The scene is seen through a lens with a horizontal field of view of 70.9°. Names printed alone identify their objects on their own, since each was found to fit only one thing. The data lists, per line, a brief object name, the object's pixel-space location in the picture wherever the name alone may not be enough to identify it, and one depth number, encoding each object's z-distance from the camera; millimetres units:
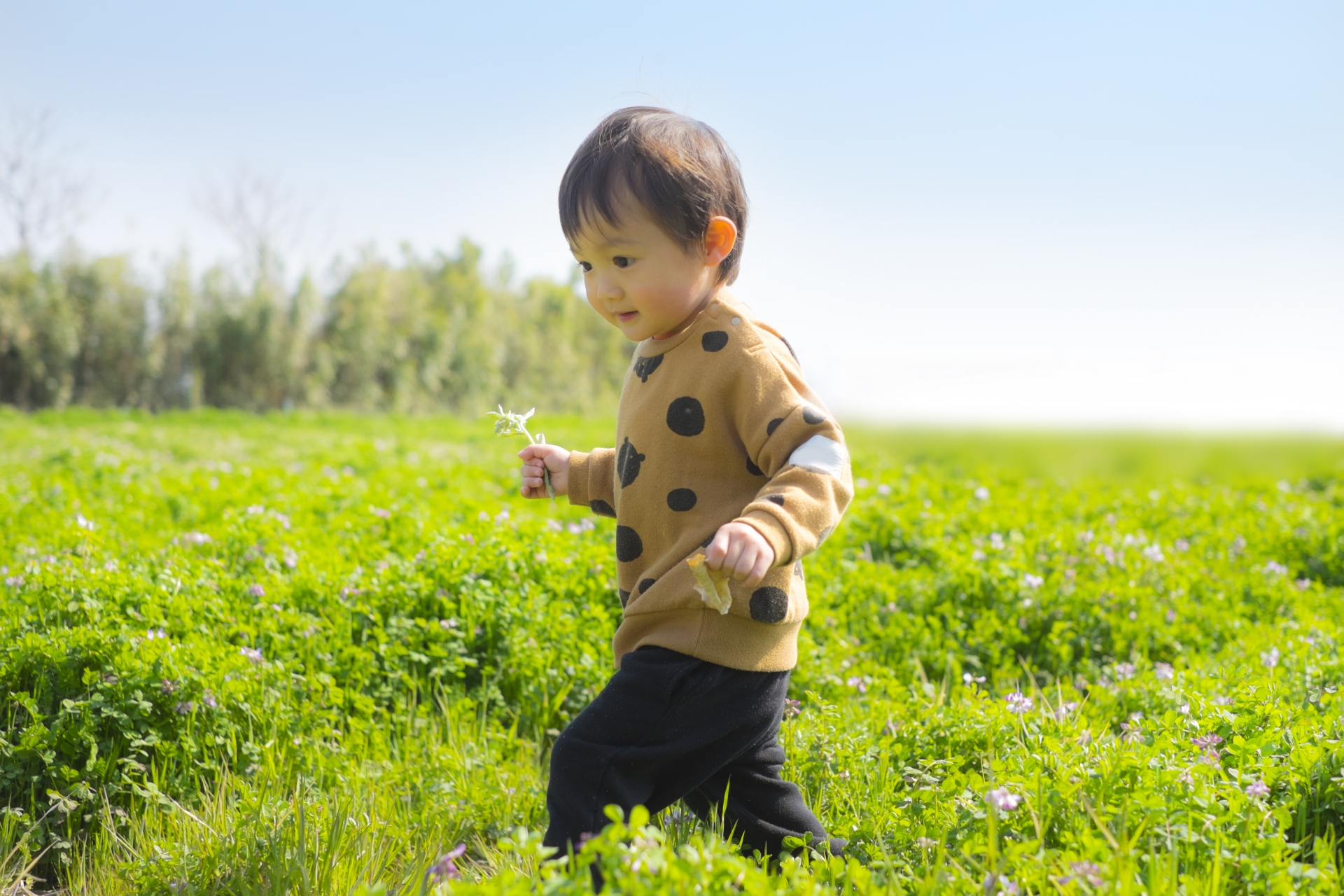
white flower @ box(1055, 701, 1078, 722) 2818
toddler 2102
